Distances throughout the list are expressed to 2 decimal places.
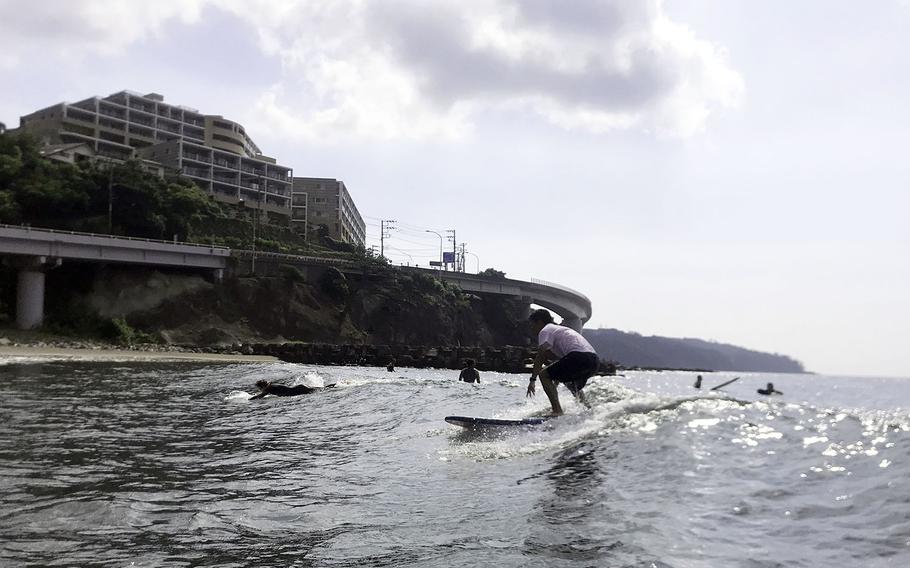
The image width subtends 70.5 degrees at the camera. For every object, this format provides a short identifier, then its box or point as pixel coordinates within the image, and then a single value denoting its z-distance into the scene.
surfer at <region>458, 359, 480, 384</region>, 30.22
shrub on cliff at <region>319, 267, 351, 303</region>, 85.06
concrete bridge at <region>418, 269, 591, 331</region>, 106.25
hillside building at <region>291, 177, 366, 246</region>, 131.56
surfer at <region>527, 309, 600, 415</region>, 13.05
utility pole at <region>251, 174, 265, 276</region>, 95.91
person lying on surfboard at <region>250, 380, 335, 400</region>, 21.58
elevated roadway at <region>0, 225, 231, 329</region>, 56.91
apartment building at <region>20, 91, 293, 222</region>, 102.31
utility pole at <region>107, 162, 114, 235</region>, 71.44
